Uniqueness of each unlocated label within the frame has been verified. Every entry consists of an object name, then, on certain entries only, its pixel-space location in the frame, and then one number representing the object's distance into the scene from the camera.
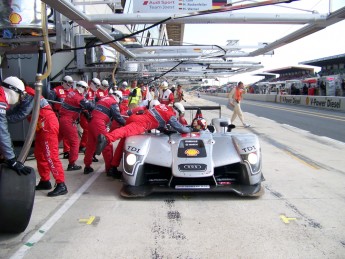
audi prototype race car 5.11
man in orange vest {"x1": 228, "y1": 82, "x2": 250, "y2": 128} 14.12
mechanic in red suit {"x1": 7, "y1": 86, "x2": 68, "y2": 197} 5.36
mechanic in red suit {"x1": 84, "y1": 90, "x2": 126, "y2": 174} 6.70
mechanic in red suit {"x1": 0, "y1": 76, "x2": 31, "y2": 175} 3.90
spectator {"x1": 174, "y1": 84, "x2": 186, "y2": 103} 18.53
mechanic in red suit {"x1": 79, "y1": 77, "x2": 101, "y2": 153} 8.01
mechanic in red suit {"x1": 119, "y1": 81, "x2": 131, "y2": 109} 13.84
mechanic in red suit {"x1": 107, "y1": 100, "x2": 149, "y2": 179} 6.58
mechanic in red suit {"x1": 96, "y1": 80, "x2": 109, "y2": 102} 8.55
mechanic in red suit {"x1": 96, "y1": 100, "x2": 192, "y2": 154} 5.92
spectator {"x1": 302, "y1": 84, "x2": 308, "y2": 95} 38.64
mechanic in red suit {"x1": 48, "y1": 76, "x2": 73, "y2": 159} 8.51
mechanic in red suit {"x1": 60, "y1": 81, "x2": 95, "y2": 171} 7.07
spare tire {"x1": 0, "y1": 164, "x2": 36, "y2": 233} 3.72
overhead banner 6.24
